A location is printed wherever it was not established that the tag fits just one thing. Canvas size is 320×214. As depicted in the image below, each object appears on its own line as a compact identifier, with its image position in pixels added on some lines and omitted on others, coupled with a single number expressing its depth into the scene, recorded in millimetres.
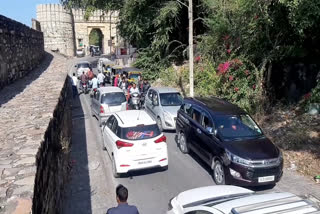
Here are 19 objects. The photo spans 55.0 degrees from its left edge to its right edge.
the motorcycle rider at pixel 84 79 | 21719
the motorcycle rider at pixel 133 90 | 15989
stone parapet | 3562
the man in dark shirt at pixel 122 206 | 4648
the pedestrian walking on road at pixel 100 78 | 21350
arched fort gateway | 46125
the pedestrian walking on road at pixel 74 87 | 19594
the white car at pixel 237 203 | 3749
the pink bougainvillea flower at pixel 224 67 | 15405
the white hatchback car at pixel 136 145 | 8195
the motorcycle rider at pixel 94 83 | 19328
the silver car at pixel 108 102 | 13359
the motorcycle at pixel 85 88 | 21859
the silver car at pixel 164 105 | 12500
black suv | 7297
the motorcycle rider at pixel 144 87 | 17531
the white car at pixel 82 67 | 27016
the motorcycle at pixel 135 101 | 15775
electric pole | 14547
